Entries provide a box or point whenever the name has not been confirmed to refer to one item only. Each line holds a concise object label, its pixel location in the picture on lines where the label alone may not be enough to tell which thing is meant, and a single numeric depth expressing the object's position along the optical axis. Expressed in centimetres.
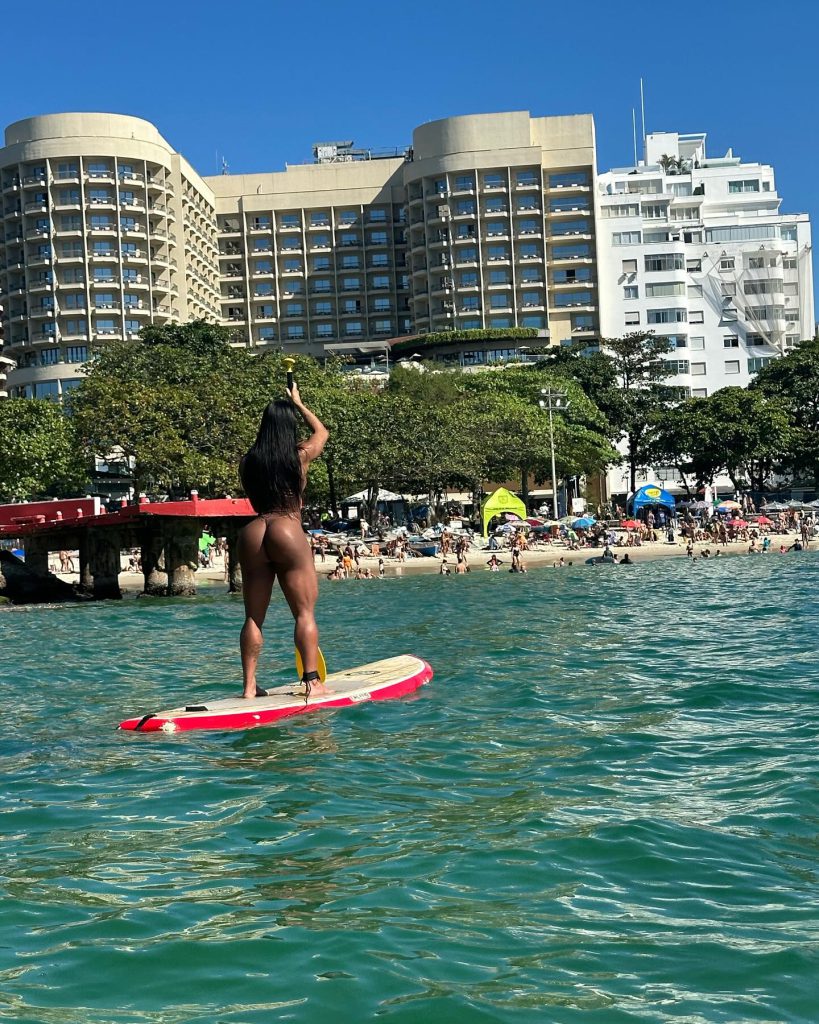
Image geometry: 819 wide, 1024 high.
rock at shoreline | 4022
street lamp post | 6556
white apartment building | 11119
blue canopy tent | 6221
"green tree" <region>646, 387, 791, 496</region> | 8031
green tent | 5841
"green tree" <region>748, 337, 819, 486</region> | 8200
